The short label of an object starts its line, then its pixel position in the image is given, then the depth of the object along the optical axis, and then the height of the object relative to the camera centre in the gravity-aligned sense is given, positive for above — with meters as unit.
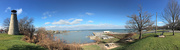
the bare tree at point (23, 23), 33.36 +1.66
